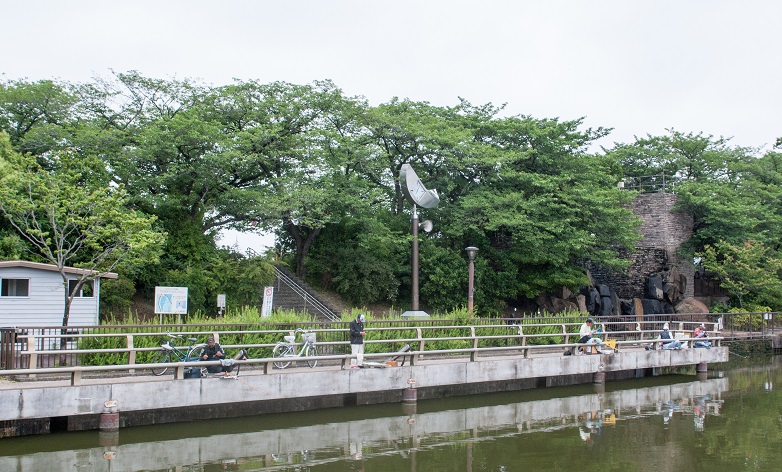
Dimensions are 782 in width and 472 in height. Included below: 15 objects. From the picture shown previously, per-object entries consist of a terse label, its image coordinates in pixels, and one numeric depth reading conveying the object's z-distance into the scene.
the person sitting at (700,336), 26.30
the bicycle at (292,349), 17.66
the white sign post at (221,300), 25.62
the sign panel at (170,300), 22.38
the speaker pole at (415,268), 25.38
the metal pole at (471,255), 25.25
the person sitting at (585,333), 22.55
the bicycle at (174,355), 15.90
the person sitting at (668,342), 25.45
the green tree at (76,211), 19.61
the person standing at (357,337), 17.59
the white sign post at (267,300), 24.25
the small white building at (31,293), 19.52
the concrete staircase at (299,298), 31.81
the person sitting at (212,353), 15.30
